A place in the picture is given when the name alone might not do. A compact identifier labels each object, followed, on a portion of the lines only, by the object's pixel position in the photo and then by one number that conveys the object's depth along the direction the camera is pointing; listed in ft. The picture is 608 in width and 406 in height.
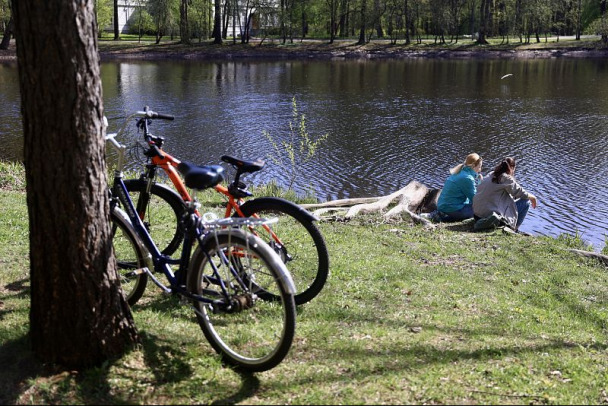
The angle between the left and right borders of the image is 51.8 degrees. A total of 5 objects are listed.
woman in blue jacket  34.58
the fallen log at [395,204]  33.17
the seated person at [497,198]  31.32
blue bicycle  11.80
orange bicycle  14.83
